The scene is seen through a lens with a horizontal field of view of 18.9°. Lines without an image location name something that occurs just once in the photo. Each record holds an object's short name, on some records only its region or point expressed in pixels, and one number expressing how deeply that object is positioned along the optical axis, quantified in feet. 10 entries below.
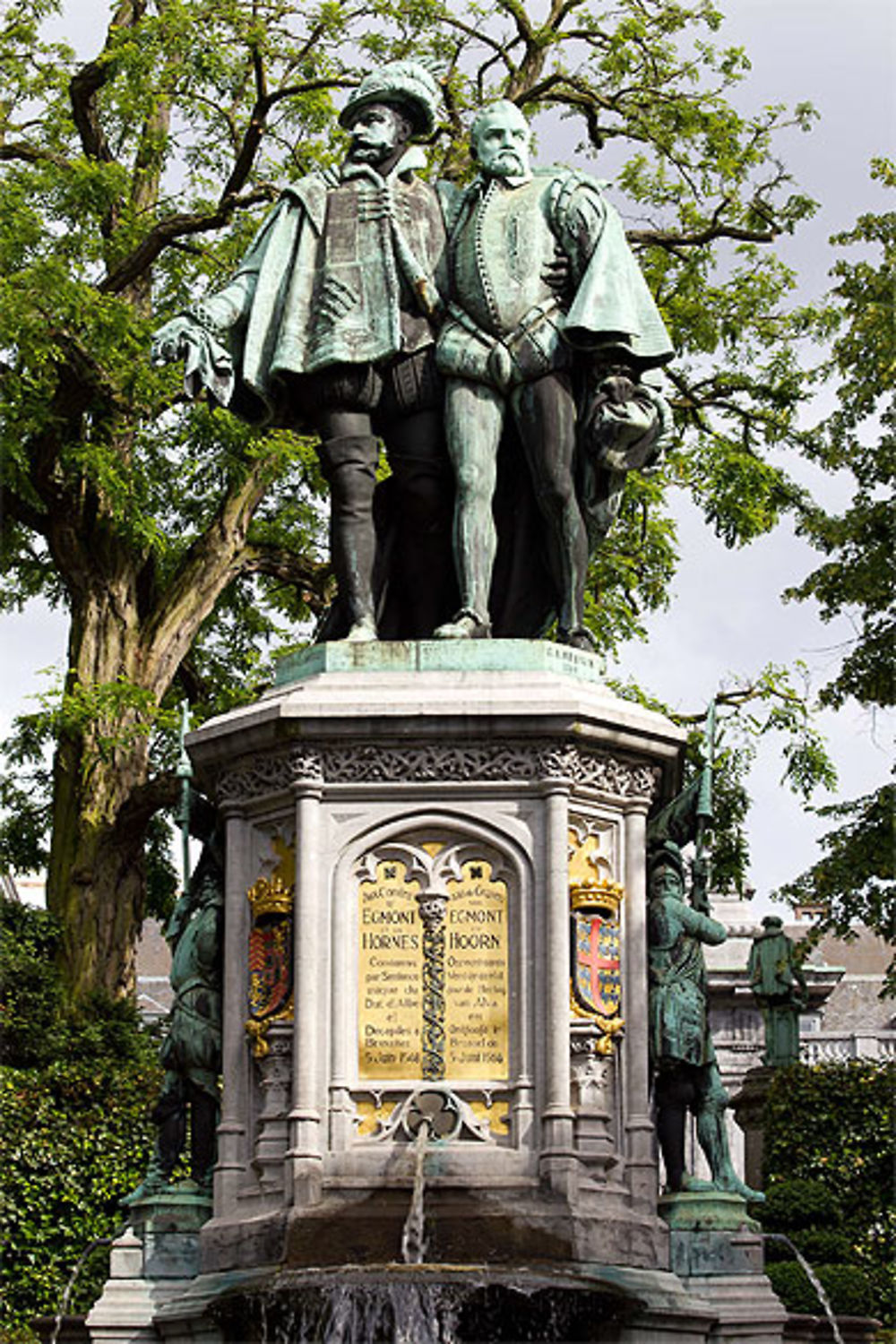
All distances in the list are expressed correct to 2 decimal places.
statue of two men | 42.73
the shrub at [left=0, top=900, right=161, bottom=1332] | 76.69
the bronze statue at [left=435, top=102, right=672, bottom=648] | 42.50
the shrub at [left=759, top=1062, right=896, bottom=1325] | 74.38
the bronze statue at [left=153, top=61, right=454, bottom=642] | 43.01
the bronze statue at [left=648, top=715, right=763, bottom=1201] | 40.81
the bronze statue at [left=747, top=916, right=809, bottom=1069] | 95.40
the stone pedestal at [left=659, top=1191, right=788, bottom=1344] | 38.81
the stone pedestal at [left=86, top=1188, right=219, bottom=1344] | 39.70
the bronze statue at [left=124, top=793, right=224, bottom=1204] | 41.60
